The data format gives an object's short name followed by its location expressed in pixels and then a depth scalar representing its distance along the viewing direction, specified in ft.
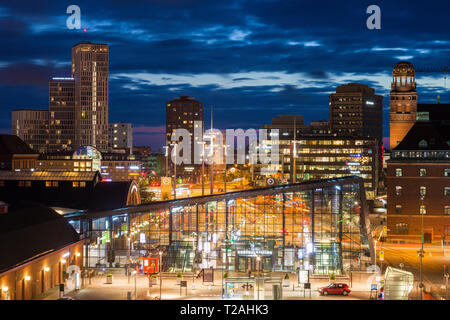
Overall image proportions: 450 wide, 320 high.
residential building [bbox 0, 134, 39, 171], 543.39
